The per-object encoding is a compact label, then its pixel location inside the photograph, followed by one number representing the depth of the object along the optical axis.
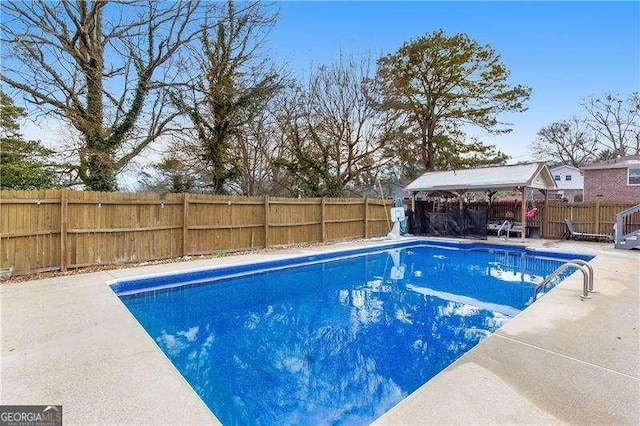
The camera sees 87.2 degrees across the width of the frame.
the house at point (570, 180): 30.22
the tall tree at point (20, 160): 9.59
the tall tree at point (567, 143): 31.42
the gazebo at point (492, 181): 12.66
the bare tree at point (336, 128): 16.09
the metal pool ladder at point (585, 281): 4.96
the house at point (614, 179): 18.98
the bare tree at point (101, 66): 8.85
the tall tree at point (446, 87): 18.78
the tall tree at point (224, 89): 12.12
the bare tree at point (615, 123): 27.42
